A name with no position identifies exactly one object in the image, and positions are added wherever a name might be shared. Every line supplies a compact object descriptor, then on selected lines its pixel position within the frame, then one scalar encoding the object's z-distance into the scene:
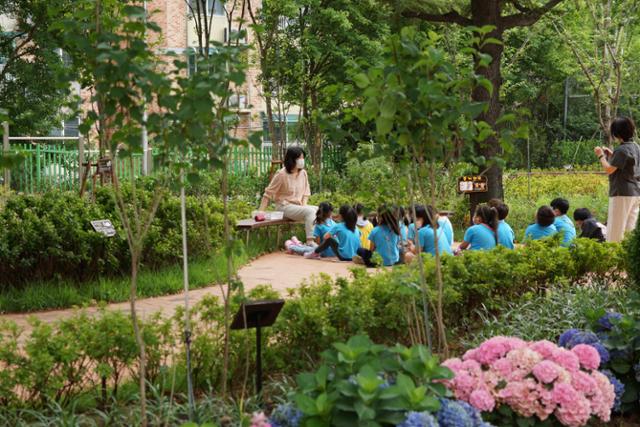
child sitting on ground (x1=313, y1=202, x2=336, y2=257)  12.23
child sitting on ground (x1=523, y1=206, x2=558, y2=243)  9.70
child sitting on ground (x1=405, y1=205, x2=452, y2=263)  9.18
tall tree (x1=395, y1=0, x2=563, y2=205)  12.88
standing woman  9.77
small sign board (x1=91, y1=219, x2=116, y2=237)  8.47
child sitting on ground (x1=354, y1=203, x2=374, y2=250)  11.87
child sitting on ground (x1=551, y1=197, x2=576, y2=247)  10.32
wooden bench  11.62
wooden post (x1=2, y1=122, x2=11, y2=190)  12.65
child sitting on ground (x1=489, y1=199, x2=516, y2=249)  9.42
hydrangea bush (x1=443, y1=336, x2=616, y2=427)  4.06
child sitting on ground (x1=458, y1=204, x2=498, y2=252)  9.23
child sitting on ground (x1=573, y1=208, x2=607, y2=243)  10.04
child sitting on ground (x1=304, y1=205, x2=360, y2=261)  11.34
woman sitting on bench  12.47
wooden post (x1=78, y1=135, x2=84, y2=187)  16.62
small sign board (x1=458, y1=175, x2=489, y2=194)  13.30
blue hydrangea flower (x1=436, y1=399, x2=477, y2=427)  3.63
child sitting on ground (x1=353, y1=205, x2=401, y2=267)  10.17
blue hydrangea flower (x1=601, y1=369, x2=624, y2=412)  4.67
